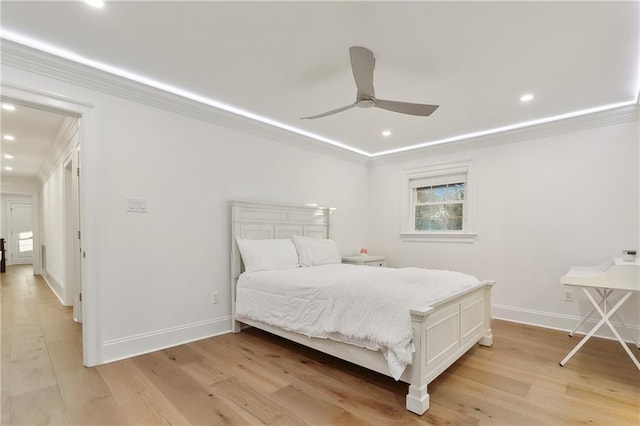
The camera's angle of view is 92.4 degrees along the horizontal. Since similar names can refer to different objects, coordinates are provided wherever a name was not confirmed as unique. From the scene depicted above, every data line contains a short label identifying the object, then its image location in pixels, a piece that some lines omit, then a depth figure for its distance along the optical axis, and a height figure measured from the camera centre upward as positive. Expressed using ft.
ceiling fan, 6.33 +2.90
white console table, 7.68 -1.91
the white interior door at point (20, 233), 31.86 -2.01
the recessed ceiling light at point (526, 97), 9.80 +3.63
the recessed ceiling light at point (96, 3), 5.89 +4.08
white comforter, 6.64 -2.35
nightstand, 15.08 -2.49
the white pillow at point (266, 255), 10.91 -1.60
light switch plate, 9.11 +0.24
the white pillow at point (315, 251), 12.41 -1.70
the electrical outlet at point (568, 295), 11.54 -3.30
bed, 6.45 -2.70
